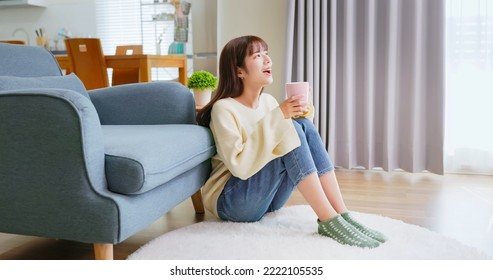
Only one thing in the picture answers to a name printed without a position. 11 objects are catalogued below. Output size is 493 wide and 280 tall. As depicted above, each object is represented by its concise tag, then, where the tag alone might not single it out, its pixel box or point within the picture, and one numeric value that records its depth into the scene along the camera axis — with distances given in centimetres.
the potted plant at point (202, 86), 278
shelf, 430
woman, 152
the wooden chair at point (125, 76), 356
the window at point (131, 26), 419
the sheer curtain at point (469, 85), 283
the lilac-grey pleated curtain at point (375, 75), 289
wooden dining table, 301
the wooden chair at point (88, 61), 302
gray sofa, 120
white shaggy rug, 143
